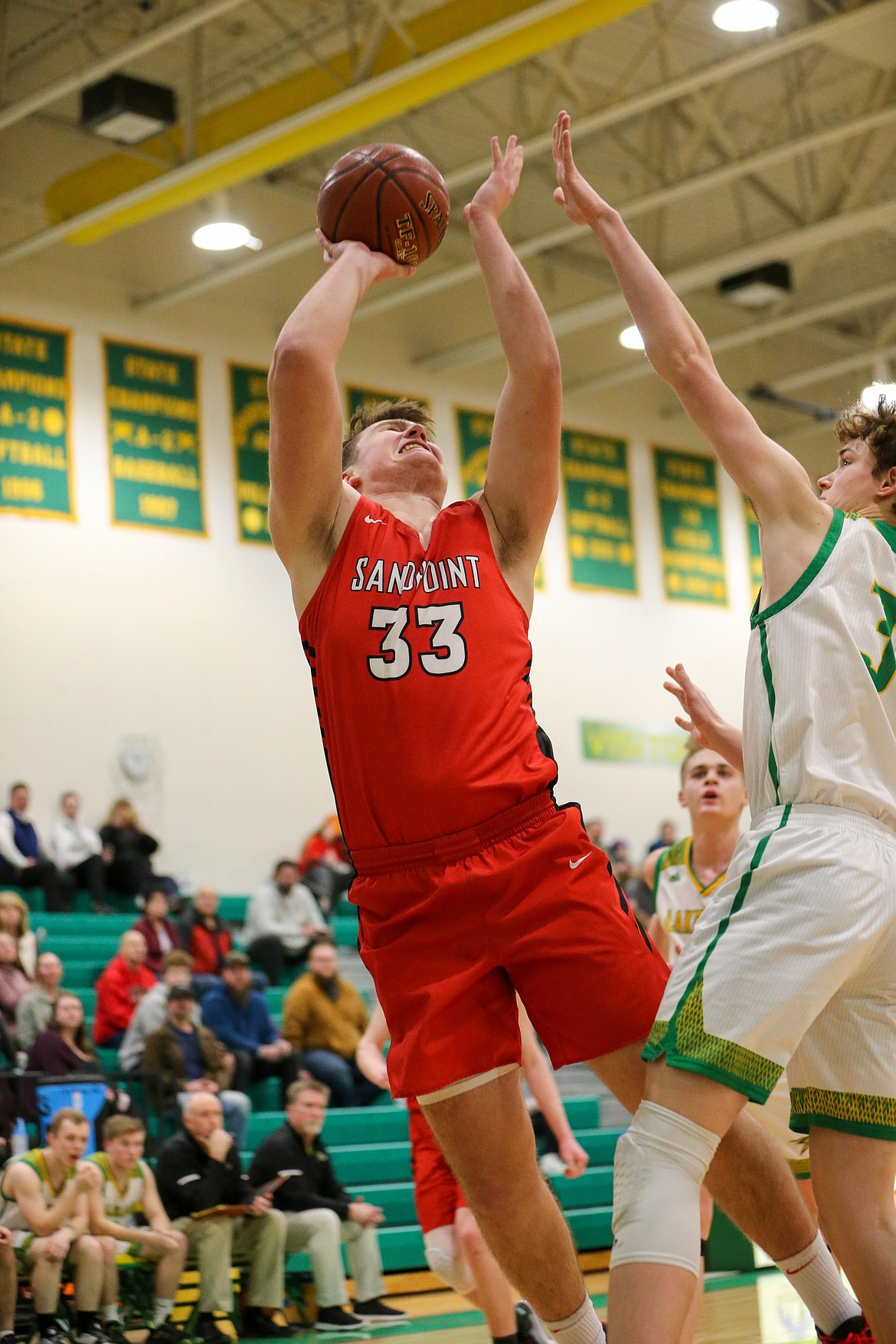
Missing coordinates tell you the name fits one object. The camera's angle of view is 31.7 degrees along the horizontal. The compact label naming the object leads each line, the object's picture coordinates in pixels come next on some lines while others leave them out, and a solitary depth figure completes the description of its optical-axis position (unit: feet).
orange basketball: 12.82
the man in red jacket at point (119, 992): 39.58
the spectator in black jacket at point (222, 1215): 28.55
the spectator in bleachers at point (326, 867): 53.52
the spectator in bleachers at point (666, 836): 60.64
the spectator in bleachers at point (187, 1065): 34.68
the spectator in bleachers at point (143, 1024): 36.37
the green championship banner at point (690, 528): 70.69
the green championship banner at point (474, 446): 64.03
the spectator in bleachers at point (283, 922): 48.16
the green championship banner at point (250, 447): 58.34
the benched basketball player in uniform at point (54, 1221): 26.40
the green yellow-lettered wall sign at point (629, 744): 65.36
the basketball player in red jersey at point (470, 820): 10.79
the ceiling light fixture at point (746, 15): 38.78
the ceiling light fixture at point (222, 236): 47.99
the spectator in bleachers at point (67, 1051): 32.63
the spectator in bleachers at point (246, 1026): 38.96
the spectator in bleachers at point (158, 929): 43.50
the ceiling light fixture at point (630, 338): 55.17
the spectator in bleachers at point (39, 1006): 35.91
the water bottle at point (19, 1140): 30.93
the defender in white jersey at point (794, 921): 9.43
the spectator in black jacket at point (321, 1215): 29.66
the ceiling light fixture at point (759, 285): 60.59
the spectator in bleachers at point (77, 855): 49.83
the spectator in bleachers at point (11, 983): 36.55
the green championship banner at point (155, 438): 55.52
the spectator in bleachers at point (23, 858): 48.14
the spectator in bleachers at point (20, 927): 38.78
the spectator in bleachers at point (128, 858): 50.70
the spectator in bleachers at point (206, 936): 44.96
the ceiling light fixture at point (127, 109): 44.86
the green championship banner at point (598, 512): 66.85
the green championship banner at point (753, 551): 73.10
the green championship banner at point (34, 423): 53.01
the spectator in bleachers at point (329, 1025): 39.50
